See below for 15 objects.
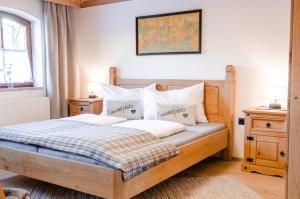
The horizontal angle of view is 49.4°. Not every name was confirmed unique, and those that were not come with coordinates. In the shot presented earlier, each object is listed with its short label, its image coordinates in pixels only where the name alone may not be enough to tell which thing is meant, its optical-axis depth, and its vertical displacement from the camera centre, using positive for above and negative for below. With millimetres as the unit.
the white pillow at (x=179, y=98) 4055 -273
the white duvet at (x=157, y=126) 3127 -501
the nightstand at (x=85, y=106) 4762 -426
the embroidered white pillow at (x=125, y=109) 4218 -418
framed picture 4199 +583
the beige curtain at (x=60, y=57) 4754 +309
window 4504 +364
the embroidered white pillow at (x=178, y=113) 3834 -434
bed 2361 -740
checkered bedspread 2381 -538
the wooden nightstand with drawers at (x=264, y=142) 3426 -706
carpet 2920 -1065
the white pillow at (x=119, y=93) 4414 -224
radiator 4277 -453
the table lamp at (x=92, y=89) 4953 -183
